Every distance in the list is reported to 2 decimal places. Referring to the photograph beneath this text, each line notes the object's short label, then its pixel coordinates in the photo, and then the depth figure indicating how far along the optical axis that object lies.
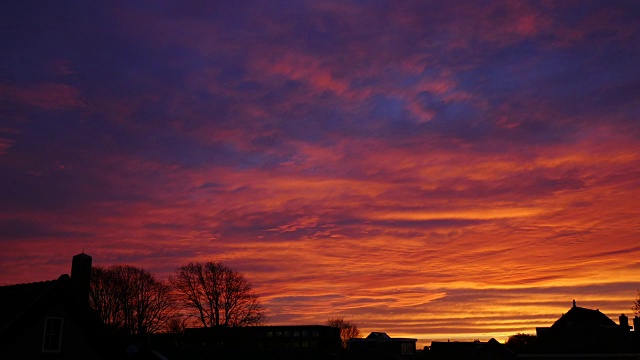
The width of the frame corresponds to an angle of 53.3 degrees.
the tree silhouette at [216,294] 105.12
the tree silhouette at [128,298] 98.38
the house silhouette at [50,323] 34.47
